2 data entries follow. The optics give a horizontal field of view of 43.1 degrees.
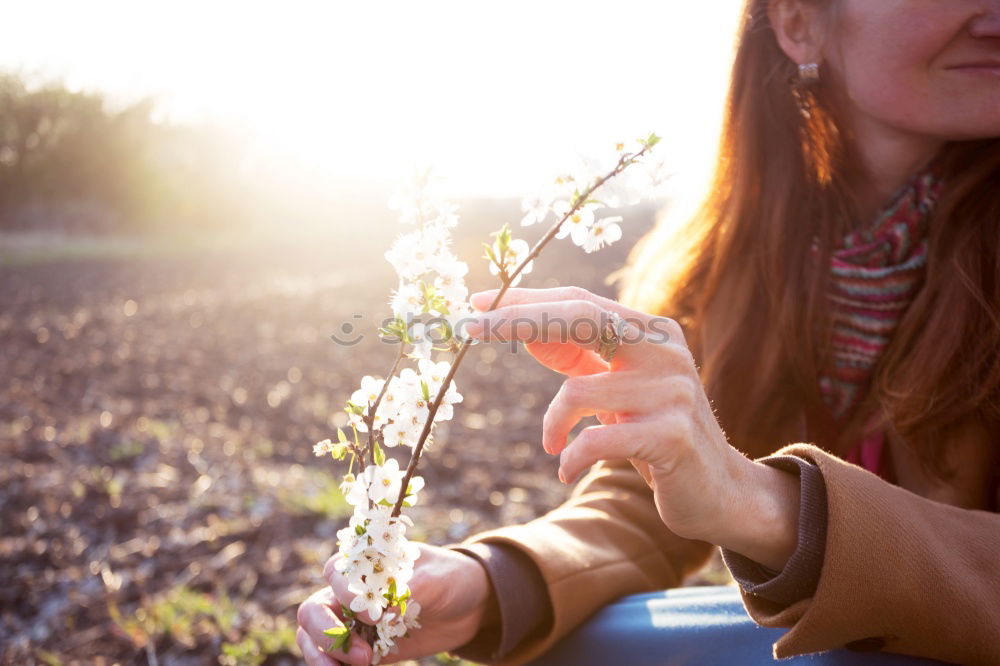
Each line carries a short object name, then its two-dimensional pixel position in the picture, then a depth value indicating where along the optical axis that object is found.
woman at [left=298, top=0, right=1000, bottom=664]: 0.64
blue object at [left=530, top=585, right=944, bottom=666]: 0.74
